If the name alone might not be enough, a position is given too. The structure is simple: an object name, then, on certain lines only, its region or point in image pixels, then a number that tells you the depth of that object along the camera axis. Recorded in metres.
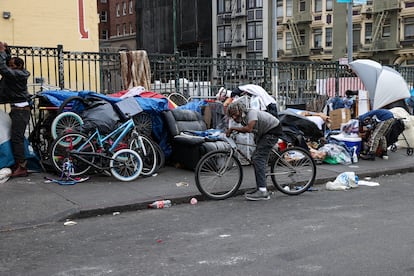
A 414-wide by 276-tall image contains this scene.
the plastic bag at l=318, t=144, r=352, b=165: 11.04
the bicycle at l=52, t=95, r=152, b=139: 8.98
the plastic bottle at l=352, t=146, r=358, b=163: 11.16
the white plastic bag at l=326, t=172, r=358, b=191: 8.75
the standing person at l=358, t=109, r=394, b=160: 11.29
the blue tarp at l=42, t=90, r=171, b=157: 9.39
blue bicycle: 8.53
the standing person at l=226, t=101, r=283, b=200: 7.62
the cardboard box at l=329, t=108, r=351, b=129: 13.64
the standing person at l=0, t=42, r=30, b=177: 8.50
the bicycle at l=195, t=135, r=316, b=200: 7.74
